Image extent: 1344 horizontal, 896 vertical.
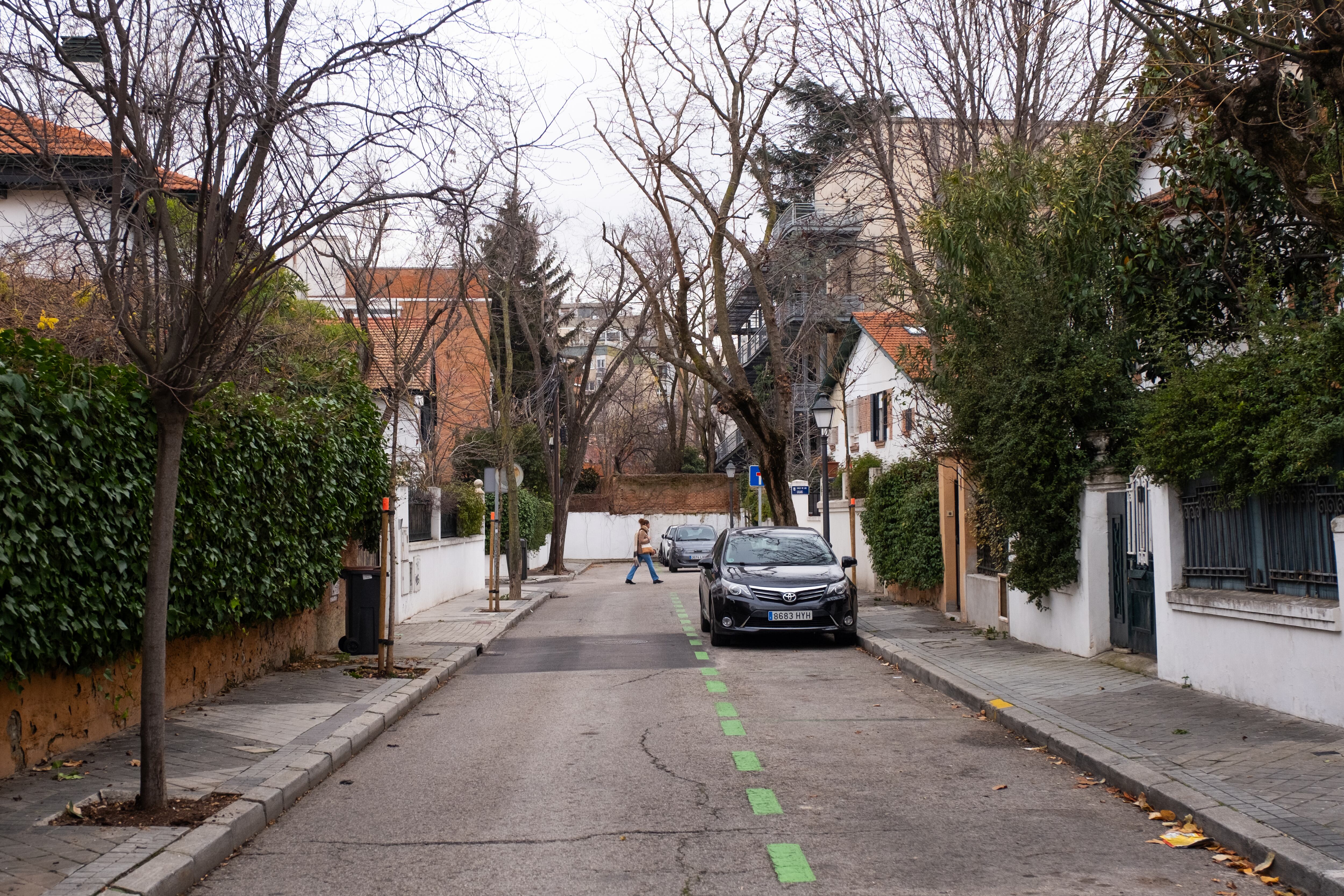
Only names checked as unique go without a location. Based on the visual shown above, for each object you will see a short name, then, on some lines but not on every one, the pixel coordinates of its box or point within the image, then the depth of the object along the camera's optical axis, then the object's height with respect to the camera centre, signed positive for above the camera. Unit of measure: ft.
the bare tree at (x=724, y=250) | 79.15 +20.74
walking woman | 116.37 -0.90
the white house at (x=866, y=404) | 96.73 +13.23
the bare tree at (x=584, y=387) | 110.32 +16.24
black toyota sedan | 54.65 -2.55
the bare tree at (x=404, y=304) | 26.71 +11.40
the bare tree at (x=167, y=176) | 22.29 +7.03
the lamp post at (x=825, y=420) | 80.48 +7.84
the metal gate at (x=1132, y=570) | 41.16 -1.20
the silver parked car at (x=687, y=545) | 147.95 -0.82
